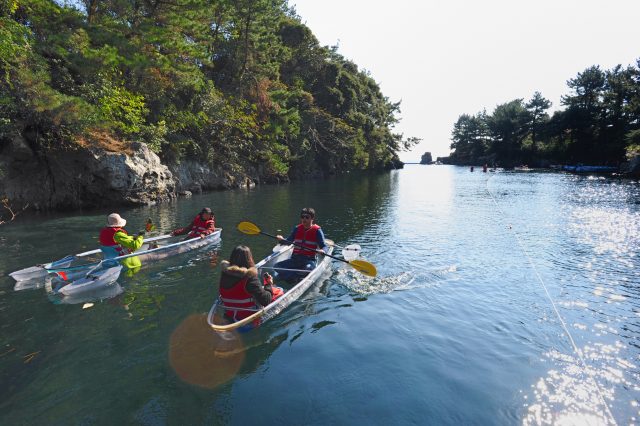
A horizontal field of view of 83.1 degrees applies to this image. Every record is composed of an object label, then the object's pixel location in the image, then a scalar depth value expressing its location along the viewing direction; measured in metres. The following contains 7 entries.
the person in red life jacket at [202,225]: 13.96
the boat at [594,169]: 64.25
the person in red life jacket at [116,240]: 10.57
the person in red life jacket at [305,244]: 10.58
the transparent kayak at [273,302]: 6.96
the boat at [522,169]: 82.97
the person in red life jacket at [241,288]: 6.98
